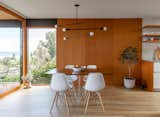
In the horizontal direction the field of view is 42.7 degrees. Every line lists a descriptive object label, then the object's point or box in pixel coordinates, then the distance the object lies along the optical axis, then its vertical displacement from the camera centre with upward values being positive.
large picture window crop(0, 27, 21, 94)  5.98 -0.13
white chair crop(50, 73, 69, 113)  4.26 -0.60
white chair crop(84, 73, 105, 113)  4.28 -0.60
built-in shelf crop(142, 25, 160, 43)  7.39 +0.71
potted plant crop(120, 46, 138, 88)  6.96 -0.16
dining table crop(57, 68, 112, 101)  4.68 -0.44
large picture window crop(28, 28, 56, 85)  7.64 +0.02
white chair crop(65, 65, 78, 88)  5.13 -0.68
